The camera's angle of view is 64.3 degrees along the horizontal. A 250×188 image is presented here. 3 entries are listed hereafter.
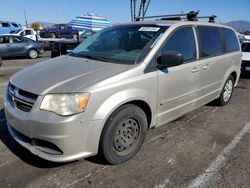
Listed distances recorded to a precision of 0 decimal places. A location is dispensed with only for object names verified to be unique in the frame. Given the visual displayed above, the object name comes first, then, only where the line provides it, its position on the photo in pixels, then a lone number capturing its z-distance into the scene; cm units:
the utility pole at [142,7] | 1218
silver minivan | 209
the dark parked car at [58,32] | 2223
